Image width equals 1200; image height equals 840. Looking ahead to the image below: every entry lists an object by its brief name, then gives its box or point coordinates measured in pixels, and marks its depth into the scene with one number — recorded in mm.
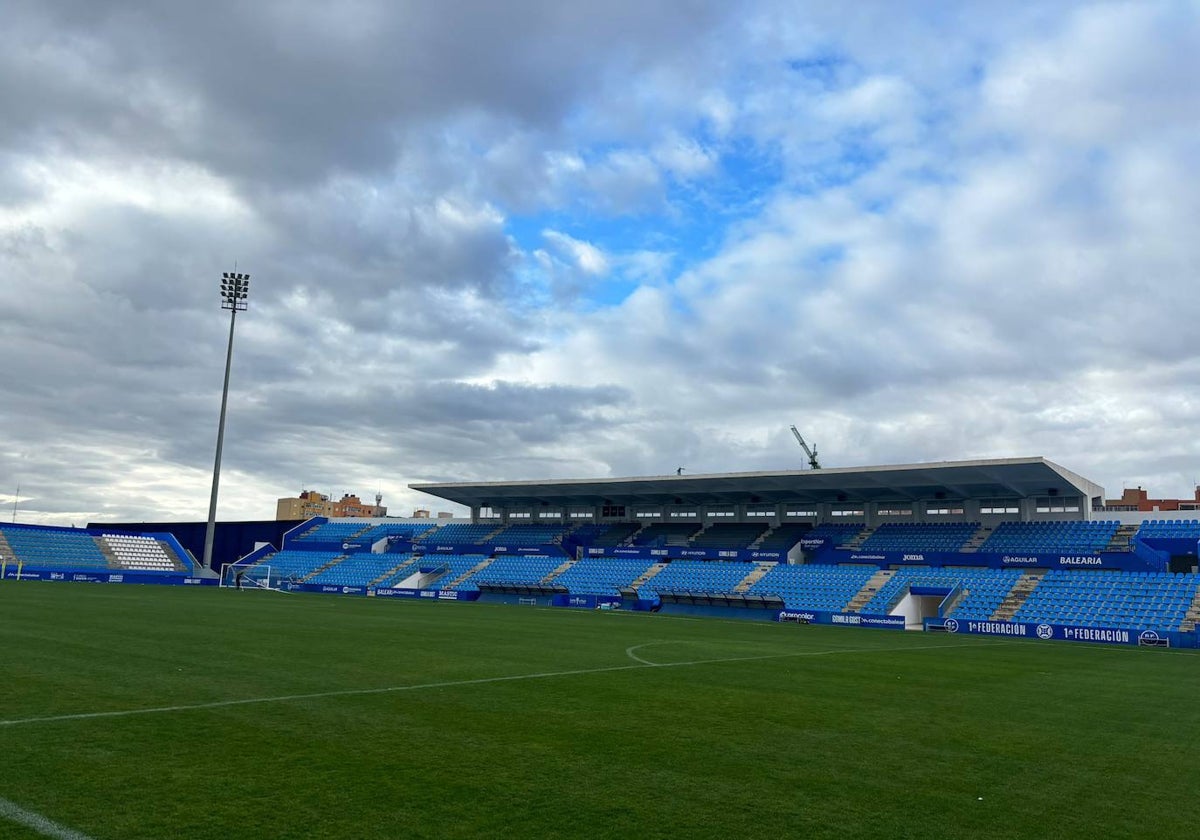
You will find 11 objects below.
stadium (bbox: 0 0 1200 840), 7289
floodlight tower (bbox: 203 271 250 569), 60969
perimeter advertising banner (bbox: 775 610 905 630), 42375
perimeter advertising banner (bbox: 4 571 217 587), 63469
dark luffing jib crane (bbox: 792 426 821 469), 114681
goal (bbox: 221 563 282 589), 69250
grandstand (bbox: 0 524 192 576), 74125
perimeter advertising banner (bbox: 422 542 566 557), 69250
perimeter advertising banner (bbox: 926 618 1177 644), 33875
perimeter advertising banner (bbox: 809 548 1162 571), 45188
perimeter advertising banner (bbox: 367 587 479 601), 60438
